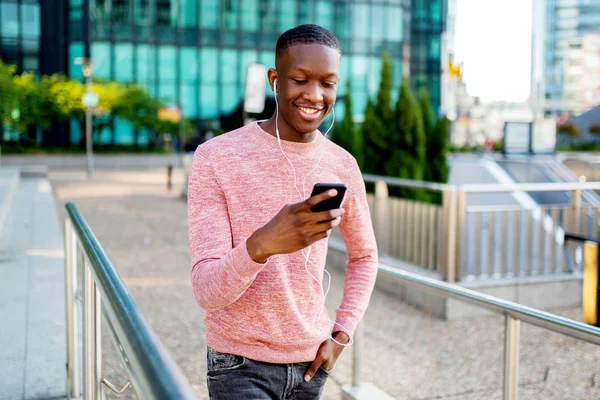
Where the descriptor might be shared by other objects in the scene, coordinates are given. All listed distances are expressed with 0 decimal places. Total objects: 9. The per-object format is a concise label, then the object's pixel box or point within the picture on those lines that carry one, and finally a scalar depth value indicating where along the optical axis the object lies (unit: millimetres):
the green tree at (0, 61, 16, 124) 23062
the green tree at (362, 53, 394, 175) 11891
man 1863
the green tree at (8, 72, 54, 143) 38488
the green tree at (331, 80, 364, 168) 13070
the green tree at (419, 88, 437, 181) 12148
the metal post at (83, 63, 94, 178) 31297
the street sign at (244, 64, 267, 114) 12016
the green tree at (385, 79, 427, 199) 11672
